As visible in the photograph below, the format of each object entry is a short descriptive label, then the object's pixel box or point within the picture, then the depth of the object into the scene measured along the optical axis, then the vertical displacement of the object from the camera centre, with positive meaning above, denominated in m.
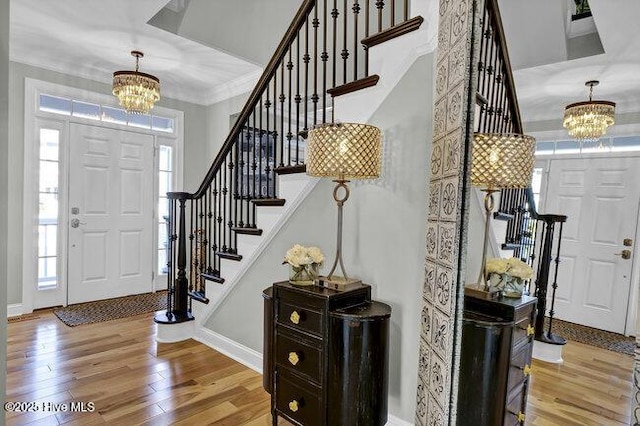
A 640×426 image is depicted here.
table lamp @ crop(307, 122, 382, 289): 1.58 +0.21
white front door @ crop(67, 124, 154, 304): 3.97 -0.35
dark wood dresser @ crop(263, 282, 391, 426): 1.55 -0.73
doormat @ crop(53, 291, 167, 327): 3.56 -1.38
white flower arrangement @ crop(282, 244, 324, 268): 1.80 -0.32
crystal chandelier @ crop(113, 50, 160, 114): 3.20 +0.88
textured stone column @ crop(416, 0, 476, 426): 1.02 -0.05
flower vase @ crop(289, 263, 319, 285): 1.82 -0.41
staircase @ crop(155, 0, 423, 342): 2.00 +0.02
